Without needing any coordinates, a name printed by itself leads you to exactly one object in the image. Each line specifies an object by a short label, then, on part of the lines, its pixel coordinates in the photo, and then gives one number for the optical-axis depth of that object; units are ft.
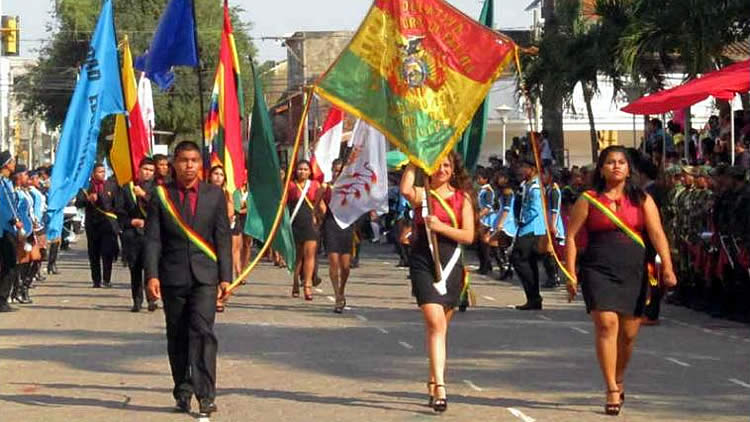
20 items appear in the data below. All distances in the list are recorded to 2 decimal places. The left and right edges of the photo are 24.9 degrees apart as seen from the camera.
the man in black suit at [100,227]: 79.46
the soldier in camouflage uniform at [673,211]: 64.28
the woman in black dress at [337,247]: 63.93
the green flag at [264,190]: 56.80
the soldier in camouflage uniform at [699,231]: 61.00
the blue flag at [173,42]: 64.34
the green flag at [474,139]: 73.46
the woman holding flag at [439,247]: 36.76
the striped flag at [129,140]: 64.59
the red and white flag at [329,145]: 74.49
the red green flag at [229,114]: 62.18
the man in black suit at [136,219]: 64.61
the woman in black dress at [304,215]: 67.97
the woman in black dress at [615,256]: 36.09
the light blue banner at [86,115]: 58.44
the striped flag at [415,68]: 40.93
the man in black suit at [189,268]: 36.70
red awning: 62.54
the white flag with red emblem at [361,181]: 63.77
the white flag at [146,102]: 73.97
